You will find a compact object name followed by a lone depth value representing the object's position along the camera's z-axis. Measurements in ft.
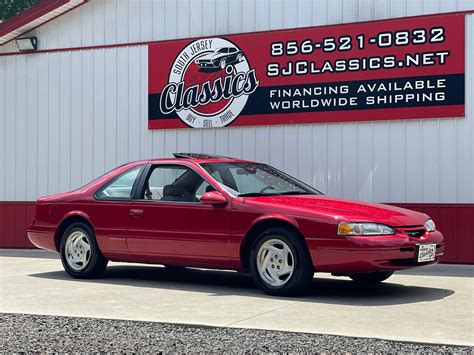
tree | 114.42
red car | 27.99
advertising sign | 41.16
